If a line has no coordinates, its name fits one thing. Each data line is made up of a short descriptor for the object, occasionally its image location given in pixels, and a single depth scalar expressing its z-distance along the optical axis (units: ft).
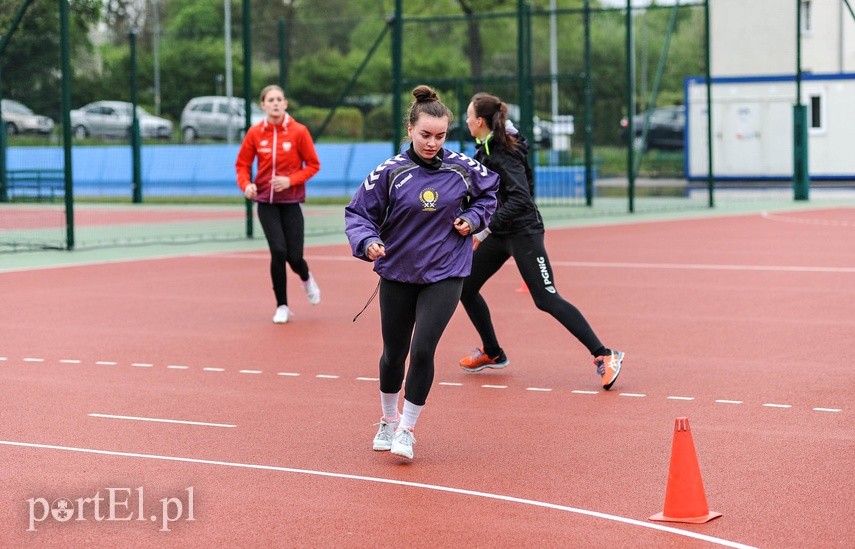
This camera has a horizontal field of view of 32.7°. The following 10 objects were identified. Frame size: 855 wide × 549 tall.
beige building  113.29
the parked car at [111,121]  92.97
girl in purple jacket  23.49
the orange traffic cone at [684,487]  19.54
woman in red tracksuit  40.42
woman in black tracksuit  30.35
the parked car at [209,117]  108.78
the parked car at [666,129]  157.79
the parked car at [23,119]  77.00
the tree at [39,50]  68.54
